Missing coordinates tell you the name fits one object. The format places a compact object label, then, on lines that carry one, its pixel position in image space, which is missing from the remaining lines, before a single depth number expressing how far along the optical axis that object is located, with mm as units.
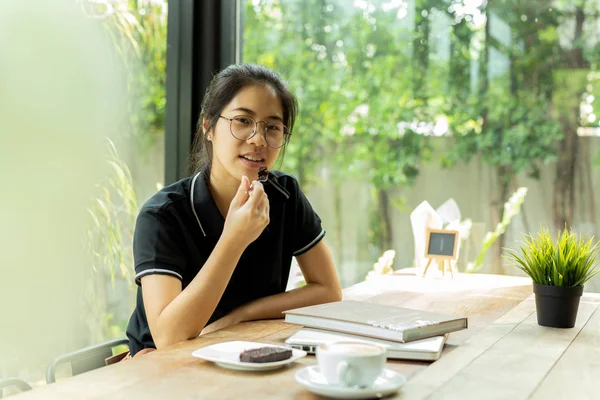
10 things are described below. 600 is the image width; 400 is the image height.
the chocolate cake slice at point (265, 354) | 1133
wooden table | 1023
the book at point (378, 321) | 1279
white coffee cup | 961
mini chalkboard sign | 2490
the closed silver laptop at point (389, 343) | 1227
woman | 1570
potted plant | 1482
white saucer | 967
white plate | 1127
